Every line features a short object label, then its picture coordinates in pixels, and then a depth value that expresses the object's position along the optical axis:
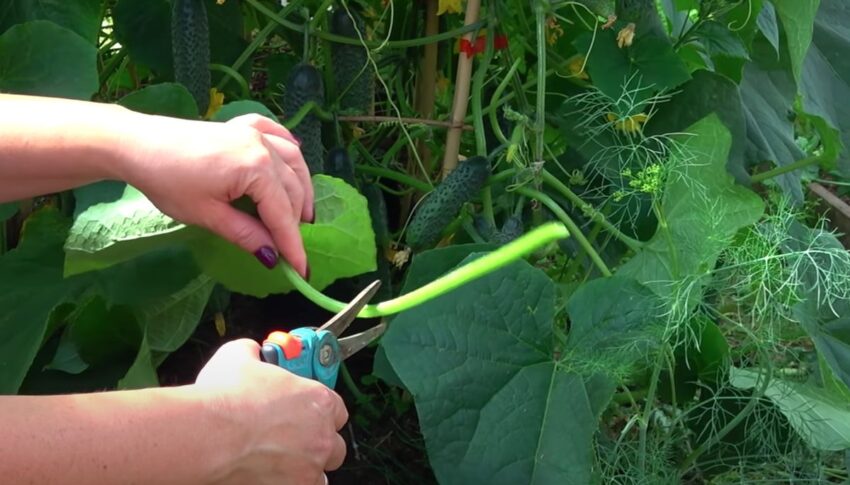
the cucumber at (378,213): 1.41
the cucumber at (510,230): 1.21
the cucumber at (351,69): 1.35
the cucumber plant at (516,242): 1.14
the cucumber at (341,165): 1.31
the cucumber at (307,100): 1.26
